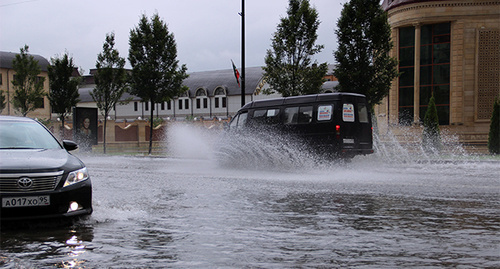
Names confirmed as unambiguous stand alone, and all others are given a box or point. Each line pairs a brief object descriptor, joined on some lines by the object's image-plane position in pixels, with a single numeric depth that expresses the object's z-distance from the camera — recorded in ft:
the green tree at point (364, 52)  80.23
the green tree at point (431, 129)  98.27
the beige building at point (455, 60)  117.50
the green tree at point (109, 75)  111.04
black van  52.13
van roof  52.65
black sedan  20.17
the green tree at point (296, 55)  80.74
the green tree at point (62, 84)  123.75
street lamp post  89.71
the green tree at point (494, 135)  86.12
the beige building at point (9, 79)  224.37
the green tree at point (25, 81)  134.72
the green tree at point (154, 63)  102.83
